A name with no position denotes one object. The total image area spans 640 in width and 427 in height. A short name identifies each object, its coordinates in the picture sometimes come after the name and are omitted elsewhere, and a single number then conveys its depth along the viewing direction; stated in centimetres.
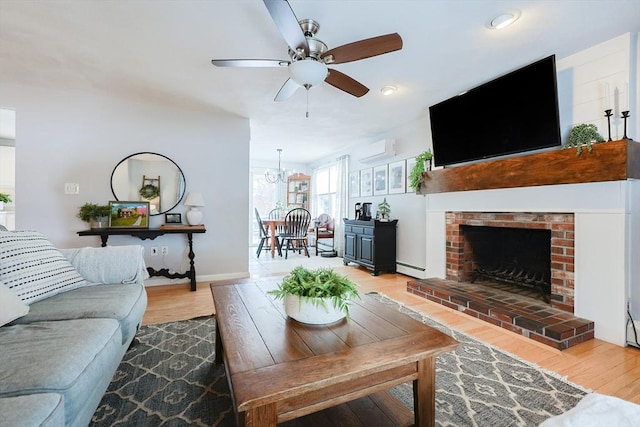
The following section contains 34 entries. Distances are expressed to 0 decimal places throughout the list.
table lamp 357
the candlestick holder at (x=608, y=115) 208
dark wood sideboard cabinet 421
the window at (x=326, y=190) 648
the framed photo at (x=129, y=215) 331
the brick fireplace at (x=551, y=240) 234
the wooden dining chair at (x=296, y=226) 554
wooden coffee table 85
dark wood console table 305
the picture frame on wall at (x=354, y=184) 544
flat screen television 227
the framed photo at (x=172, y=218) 362
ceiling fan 167
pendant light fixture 690
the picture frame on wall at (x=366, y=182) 506
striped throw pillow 142
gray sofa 81
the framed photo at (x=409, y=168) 408
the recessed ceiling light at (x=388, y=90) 300
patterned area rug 133
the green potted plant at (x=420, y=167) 357
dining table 561
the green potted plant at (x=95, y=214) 314
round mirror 346
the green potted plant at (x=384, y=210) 443
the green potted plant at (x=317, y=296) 123
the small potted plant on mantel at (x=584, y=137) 214
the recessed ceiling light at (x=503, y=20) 187
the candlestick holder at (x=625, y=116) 201
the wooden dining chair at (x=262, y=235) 580
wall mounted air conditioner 436
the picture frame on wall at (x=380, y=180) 469
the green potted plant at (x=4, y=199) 484
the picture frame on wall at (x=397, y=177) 429
